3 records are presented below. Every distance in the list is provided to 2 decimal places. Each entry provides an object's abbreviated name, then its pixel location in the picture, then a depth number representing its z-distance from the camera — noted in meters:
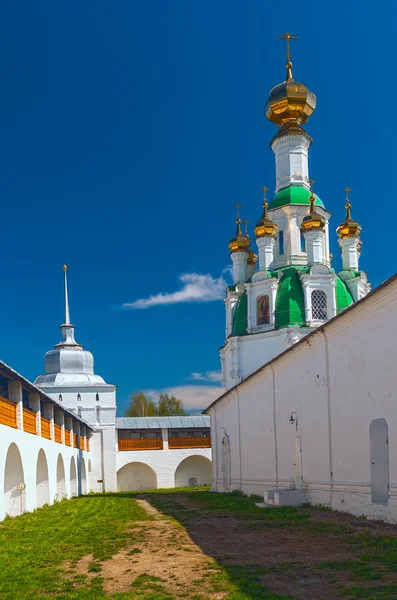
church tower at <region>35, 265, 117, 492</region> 34.31
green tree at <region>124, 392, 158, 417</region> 56.31
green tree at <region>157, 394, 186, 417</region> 57.84
